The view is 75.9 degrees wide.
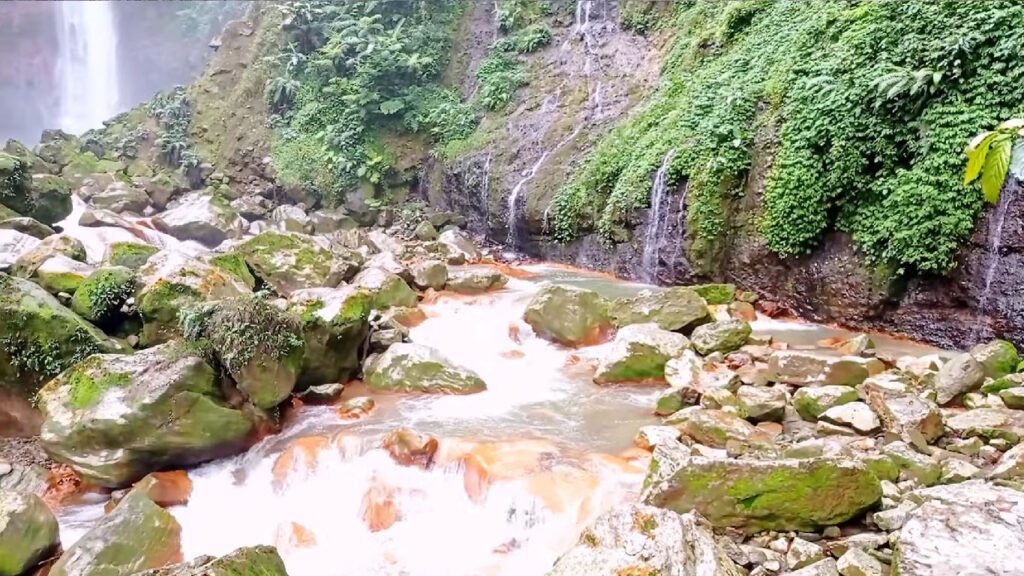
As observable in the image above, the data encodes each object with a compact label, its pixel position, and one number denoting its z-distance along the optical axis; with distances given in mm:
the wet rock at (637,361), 6684
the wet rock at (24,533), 4258
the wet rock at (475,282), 10617
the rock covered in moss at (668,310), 7648
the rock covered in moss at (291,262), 9430
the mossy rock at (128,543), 4145
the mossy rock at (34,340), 5961
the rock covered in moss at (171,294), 6613
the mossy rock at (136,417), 5191
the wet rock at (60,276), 7104
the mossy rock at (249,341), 5809
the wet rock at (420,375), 6836
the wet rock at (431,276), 10695
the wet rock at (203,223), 14523
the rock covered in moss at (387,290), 9375
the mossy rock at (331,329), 6657
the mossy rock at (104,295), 6812
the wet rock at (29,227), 10359
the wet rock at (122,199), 15727
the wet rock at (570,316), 7957
